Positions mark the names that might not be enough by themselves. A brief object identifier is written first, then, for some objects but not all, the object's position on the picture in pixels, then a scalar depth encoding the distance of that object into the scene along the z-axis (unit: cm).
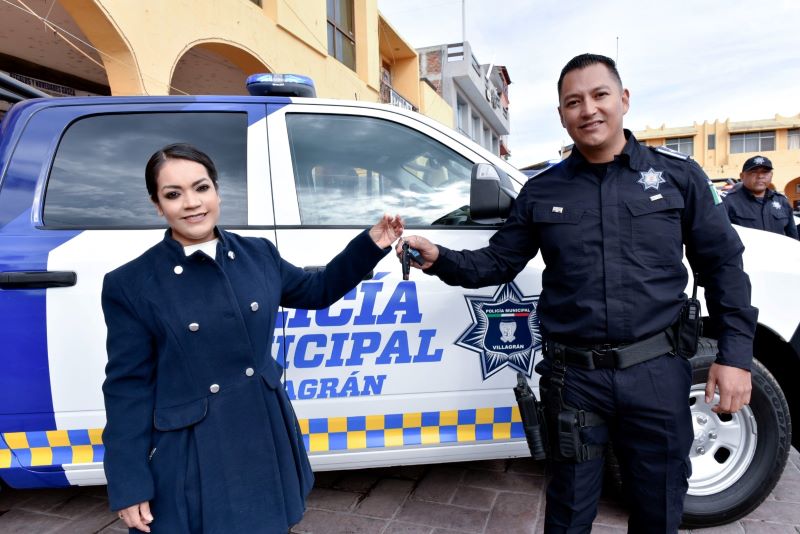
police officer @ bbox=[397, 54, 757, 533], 149
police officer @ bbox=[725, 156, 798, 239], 497
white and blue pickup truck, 186
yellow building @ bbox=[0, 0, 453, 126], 499
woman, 114
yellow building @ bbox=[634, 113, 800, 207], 3834
